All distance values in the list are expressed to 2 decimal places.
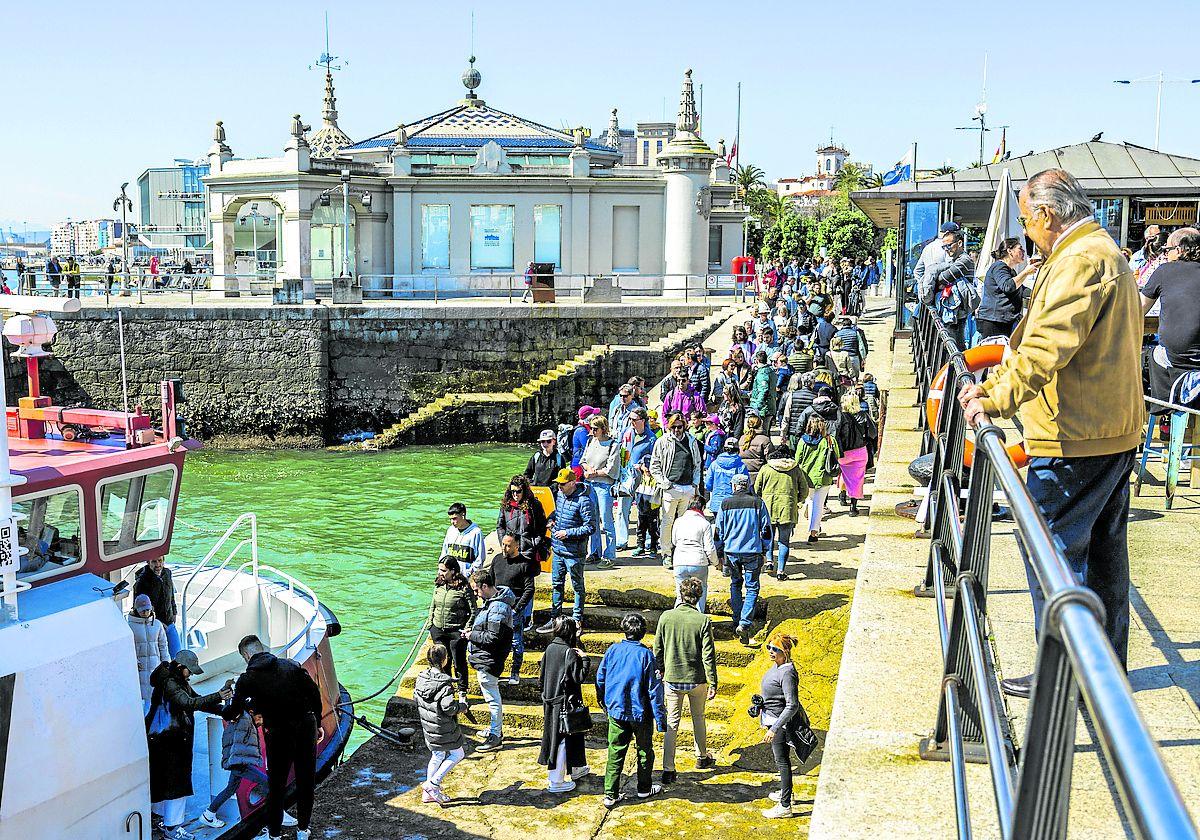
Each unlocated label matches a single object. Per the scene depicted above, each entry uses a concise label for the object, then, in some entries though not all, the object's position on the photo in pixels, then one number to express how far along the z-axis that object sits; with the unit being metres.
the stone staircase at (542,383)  31.41
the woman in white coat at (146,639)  9.07
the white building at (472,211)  36.59
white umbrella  9.34
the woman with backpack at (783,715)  8.55
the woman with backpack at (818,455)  12.84
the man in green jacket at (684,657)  9.23
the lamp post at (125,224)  34.03
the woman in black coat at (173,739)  8.66
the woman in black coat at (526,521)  11.80
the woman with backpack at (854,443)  13.37
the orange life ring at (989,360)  4.96
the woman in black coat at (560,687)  9.25
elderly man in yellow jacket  3.55
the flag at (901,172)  23.39
